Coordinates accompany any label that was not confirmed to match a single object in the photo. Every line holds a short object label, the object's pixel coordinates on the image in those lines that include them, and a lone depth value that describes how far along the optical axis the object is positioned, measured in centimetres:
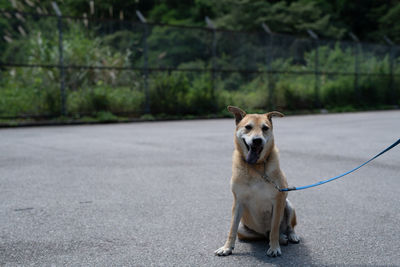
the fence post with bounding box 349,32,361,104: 2262
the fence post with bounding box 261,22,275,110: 1931
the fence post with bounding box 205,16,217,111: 1780
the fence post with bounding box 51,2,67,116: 1442
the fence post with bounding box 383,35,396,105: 2420
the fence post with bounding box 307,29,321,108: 2067
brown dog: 323
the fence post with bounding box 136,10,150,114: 1626
